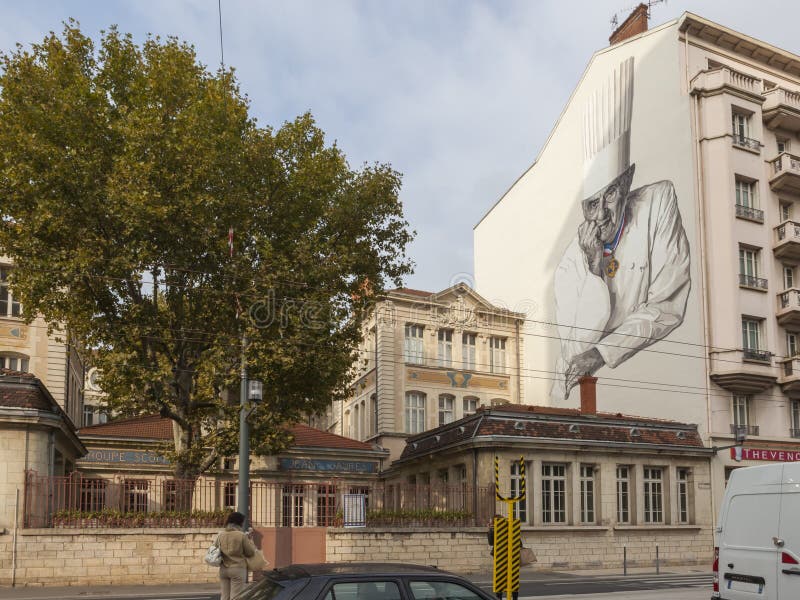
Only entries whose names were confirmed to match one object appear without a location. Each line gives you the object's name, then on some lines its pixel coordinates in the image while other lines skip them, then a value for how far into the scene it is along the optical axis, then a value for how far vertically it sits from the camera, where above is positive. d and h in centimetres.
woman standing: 1165 -154
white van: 1026 -125
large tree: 2462 +615
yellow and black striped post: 1434 -195
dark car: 764 -132
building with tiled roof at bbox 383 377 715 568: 2969 -151
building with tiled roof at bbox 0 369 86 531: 2169 +20
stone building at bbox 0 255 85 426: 3597 +379
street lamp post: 2103 +18
